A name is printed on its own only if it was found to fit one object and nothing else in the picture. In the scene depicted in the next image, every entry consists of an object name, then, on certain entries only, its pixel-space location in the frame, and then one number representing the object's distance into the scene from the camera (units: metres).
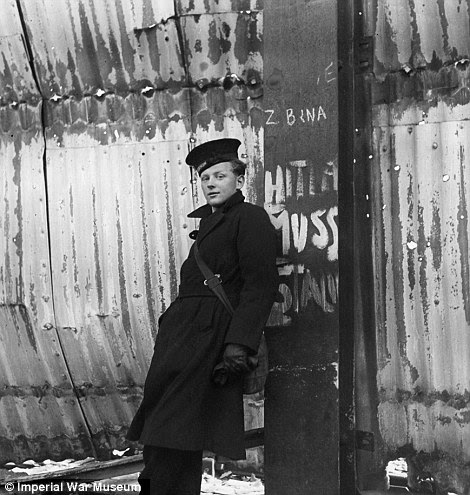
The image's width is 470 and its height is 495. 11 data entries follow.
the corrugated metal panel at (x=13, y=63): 4.99
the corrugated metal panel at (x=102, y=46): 4.79
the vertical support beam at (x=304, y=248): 3.94
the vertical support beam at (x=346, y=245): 4.01
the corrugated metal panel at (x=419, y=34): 4.30
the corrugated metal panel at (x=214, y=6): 4.63
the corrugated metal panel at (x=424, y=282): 4.31
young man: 3.69
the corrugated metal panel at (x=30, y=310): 5.02
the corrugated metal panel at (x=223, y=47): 4.65
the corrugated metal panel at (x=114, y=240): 4.81
